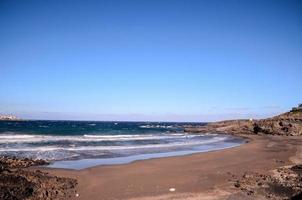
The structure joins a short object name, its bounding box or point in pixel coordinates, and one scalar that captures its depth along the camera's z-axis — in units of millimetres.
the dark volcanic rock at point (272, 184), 11492
